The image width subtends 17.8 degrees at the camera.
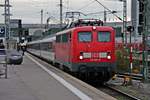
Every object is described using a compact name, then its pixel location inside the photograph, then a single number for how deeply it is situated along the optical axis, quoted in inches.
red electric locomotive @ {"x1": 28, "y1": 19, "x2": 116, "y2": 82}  893.2
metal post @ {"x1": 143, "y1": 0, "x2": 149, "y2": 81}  937.5
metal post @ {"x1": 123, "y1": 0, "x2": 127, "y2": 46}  1867.4
